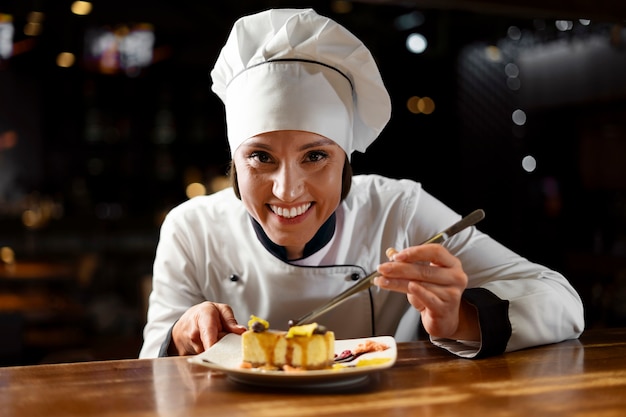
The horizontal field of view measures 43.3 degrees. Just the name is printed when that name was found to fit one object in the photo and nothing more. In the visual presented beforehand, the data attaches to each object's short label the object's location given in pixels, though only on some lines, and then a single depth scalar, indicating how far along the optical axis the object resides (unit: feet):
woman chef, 5.19
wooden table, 3.82
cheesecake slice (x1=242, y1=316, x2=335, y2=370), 4.33
